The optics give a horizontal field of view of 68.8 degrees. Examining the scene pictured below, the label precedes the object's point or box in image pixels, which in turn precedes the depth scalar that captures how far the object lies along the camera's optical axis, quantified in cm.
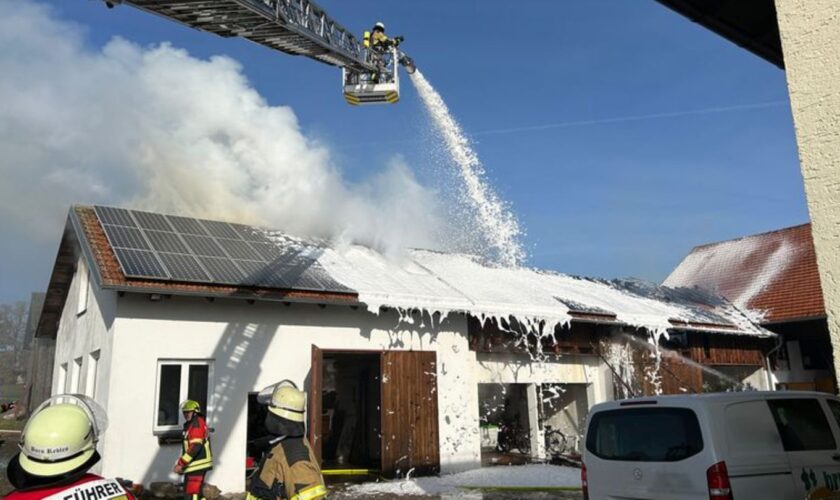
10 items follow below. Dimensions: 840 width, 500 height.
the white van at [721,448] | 508
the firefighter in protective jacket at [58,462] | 220
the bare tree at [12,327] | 7025
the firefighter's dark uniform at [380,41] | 1177
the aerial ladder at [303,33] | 771
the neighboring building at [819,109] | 340
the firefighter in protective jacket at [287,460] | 345
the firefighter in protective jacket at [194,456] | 759
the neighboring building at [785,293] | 1858
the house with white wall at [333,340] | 995
